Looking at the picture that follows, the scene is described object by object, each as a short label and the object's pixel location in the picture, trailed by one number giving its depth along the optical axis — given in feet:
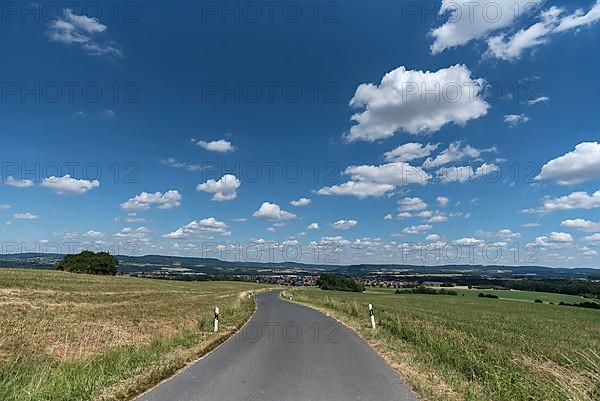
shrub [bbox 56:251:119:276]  323.57
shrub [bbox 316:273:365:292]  378.94
